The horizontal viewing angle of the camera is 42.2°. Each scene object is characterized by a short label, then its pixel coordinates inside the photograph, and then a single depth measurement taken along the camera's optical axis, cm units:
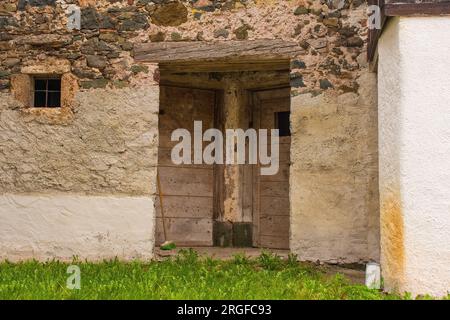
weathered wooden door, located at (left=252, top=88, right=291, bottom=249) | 815
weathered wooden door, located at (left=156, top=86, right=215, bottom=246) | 834
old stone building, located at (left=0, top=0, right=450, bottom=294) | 639
